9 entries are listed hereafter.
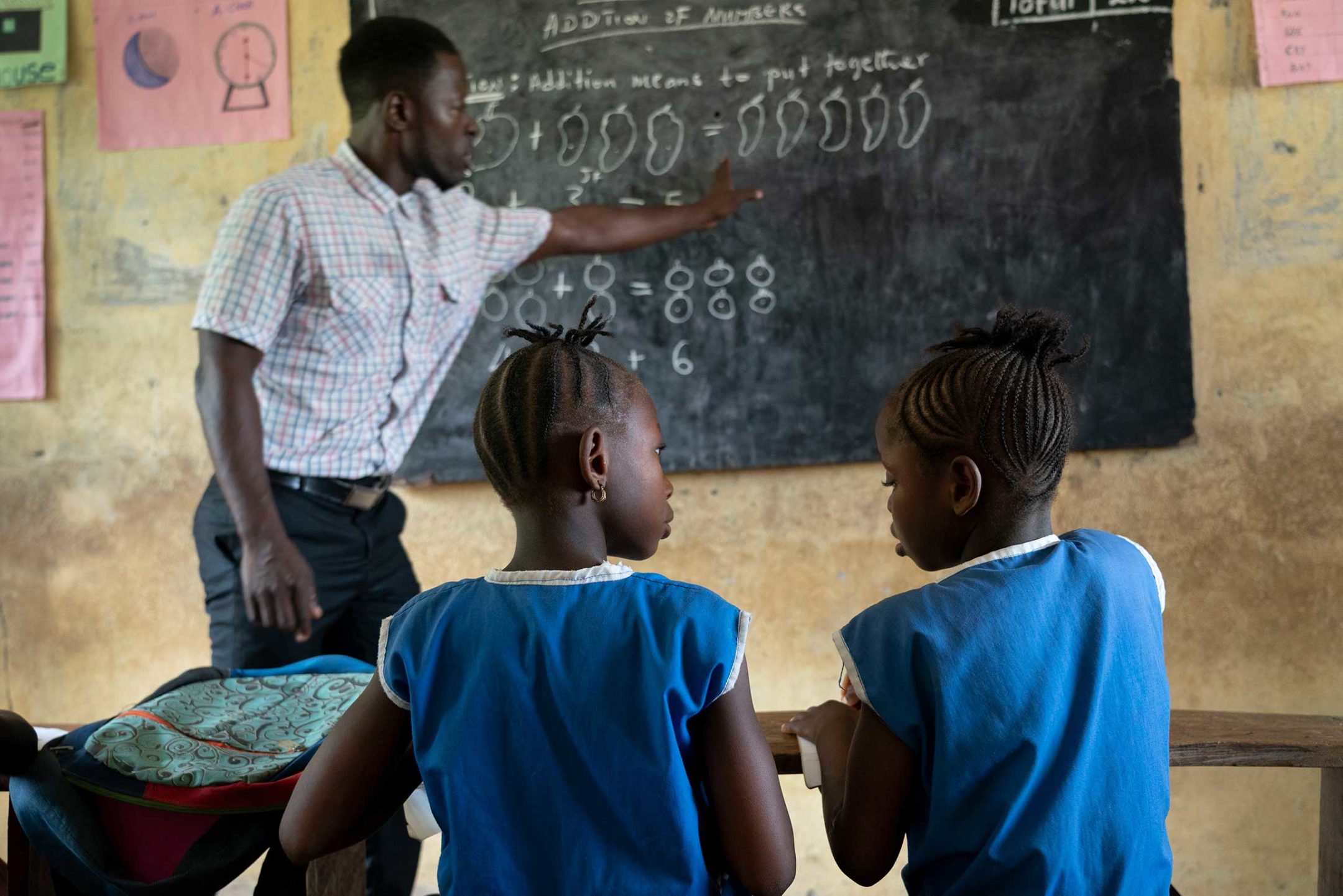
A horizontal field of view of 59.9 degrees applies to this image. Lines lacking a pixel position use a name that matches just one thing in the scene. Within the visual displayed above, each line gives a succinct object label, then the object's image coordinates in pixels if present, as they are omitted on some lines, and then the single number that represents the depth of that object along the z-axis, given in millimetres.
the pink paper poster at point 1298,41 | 2707
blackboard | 2736
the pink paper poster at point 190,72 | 3047
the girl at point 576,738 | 1091
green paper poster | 3127
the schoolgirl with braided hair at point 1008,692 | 1096
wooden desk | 1394
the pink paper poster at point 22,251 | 3139
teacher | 2145
